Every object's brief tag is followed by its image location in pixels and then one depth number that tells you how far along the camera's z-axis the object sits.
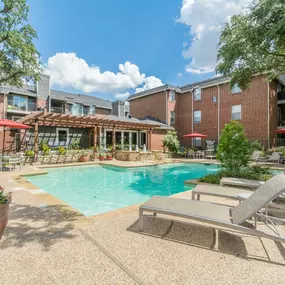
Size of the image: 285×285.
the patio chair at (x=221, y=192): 3.93
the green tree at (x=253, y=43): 5.71
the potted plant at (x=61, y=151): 14.85
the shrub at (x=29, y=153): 13.53
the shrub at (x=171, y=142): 21.11
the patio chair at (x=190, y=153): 19.54
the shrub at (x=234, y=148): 7.80
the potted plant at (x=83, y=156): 15.44
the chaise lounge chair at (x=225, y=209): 2.66
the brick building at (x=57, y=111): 19.44
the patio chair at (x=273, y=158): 14.12
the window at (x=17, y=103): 20.62
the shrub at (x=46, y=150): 14.30
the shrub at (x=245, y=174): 7.08
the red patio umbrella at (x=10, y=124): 11.02
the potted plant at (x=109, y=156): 16.82
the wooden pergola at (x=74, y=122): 13.49
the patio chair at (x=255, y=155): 13.93
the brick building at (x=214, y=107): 17.97
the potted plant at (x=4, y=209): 2.49
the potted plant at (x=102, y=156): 16.38
